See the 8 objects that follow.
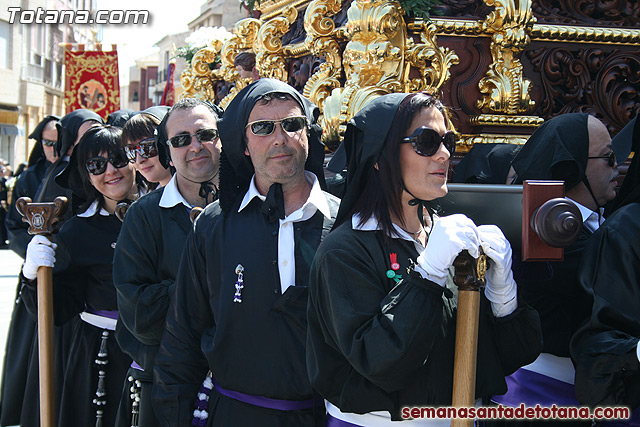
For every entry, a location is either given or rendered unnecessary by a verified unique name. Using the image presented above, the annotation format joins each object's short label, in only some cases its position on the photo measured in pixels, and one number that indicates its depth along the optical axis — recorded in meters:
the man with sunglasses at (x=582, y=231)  3.04
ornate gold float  3.99
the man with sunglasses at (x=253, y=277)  2.80
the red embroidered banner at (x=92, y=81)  11.26
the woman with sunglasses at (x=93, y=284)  4.34
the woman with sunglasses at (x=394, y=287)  2.15
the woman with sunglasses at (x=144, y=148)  4.03
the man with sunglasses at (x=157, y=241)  3.37
